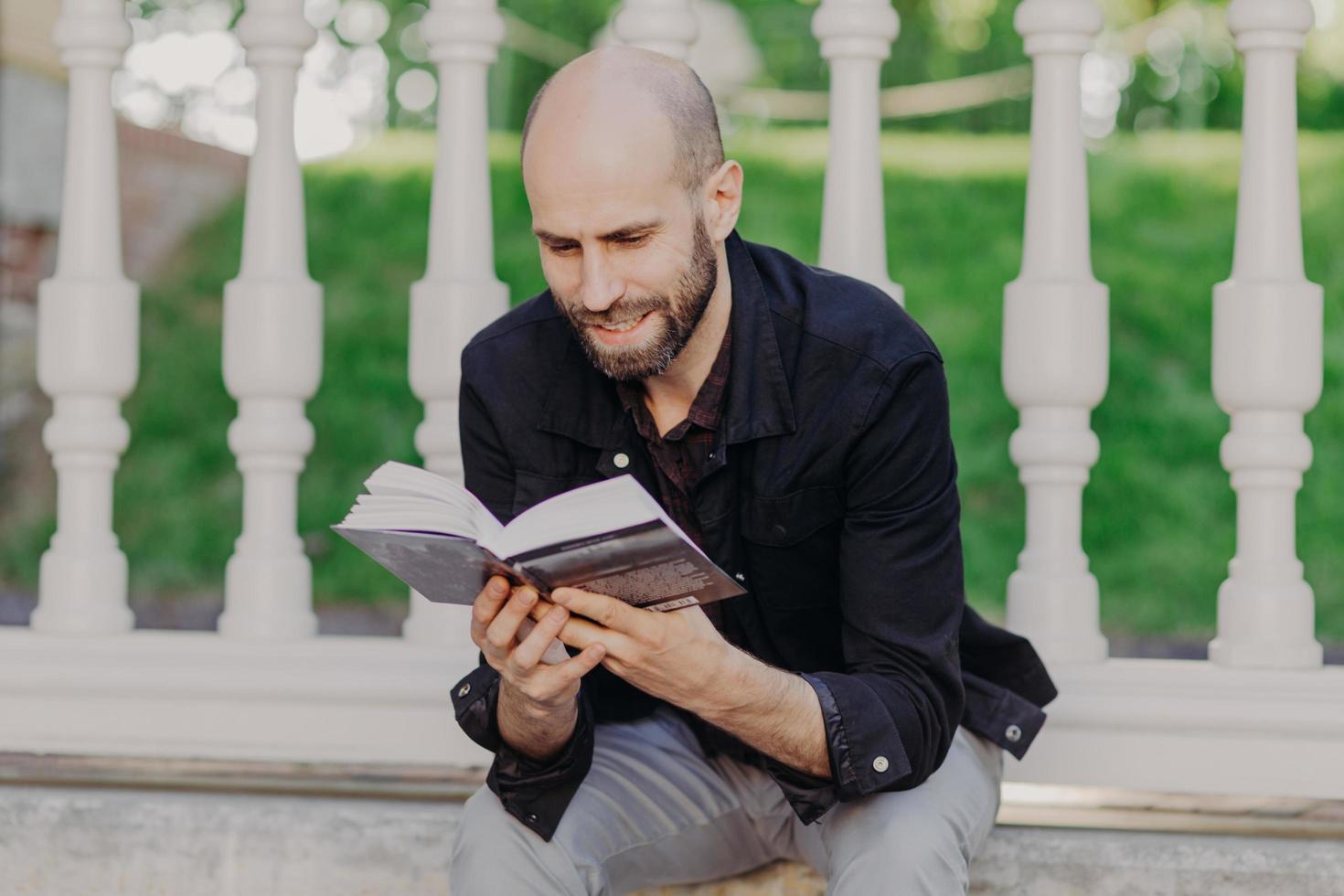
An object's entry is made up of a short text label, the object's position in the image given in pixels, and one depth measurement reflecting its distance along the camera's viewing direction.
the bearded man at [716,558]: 3.10
